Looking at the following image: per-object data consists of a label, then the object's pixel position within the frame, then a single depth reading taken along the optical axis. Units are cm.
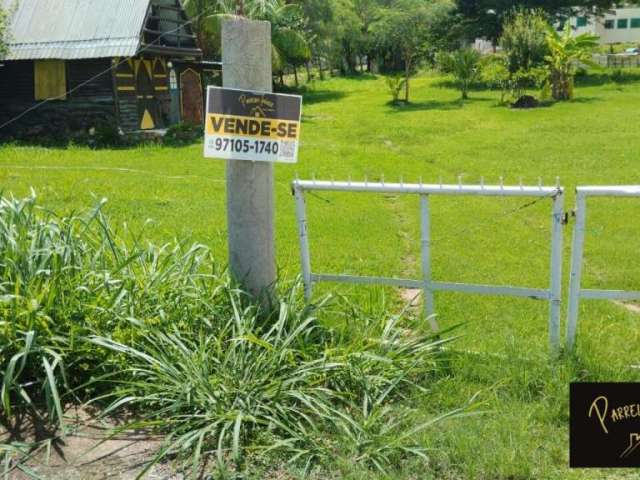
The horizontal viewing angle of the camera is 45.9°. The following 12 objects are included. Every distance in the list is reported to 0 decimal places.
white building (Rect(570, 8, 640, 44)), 6975
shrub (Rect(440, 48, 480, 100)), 3219
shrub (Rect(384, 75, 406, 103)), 3161
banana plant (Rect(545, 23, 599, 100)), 2914
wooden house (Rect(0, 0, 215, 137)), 2031
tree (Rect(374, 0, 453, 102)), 3469
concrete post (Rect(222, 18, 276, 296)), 462
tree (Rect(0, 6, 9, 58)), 2075
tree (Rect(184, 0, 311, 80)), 2756
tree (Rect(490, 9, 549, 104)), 2973
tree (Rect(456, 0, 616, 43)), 4088
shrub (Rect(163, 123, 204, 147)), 2061
